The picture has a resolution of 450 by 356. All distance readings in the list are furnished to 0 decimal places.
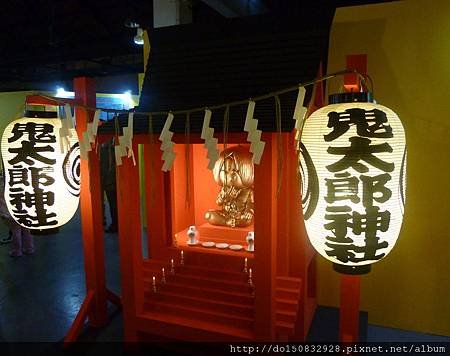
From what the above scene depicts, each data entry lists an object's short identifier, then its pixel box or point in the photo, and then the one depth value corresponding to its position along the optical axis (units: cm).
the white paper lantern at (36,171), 362
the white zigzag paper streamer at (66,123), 334
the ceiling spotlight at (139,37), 773
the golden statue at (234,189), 471
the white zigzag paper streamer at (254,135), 283
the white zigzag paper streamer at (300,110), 275
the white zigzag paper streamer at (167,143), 305
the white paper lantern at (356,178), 246
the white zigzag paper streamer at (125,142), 320
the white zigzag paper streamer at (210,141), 291
